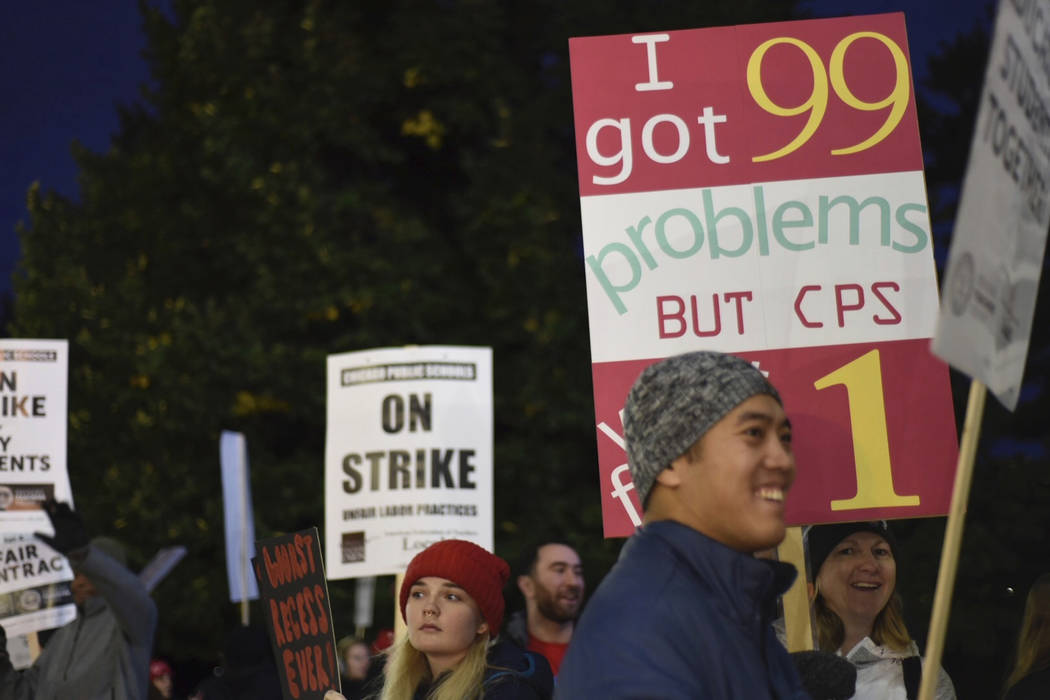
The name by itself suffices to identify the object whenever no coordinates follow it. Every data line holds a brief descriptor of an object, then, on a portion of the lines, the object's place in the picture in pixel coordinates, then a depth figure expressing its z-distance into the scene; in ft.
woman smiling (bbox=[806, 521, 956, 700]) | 14.32
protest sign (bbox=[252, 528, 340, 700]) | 14.43
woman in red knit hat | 14.21
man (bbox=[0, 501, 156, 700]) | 22.89
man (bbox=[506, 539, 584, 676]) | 23.41
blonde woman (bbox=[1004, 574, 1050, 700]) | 16.52
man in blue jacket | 7.77
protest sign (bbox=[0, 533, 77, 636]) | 31.04
